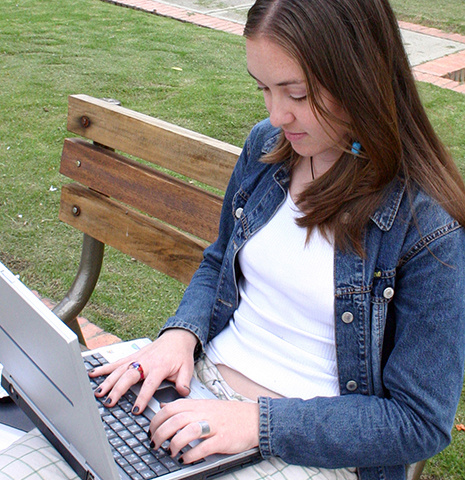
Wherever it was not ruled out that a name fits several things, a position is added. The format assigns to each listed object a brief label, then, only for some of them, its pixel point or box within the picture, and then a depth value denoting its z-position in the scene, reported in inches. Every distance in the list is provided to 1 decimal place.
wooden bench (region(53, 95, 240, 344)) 87.0
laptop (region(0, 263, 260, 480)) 45.6
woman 56.7
